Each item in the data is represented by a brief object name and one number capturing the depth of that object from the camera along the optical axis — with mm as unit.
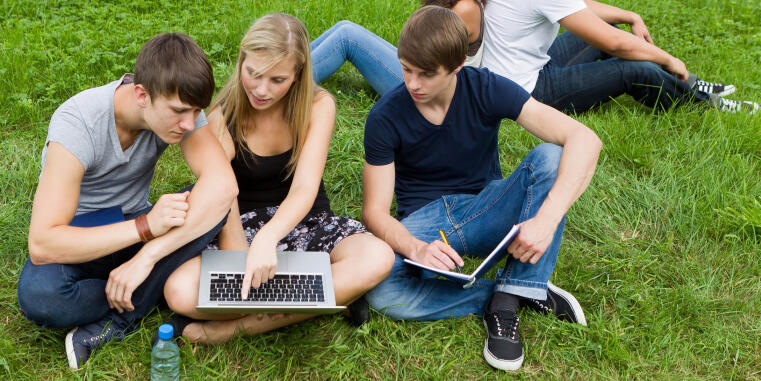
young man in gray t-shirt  2637
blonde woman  2936
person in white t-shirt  4410
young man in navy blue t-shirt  3029
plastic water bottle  2768
